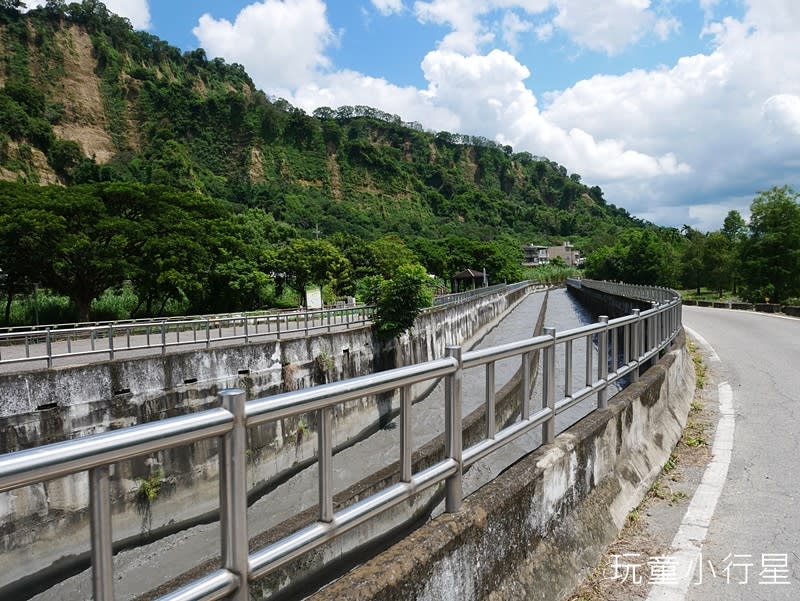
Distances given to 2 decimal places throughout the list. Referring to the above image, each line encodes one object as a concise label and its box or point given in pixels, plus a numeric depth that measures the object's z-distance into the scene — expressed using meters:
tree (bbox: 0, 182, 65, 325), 28.78
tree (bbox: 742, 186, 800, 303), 43.06
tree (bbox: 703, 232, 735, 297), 67.50
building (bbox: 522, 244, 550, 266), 171.50
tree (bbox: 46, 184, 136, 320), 30.91
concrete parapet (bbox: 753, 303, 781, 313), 32.78
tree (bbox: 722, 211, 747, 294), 73.03
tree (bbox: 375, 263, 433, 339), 24.28
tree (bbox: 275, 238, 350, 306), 53.12
